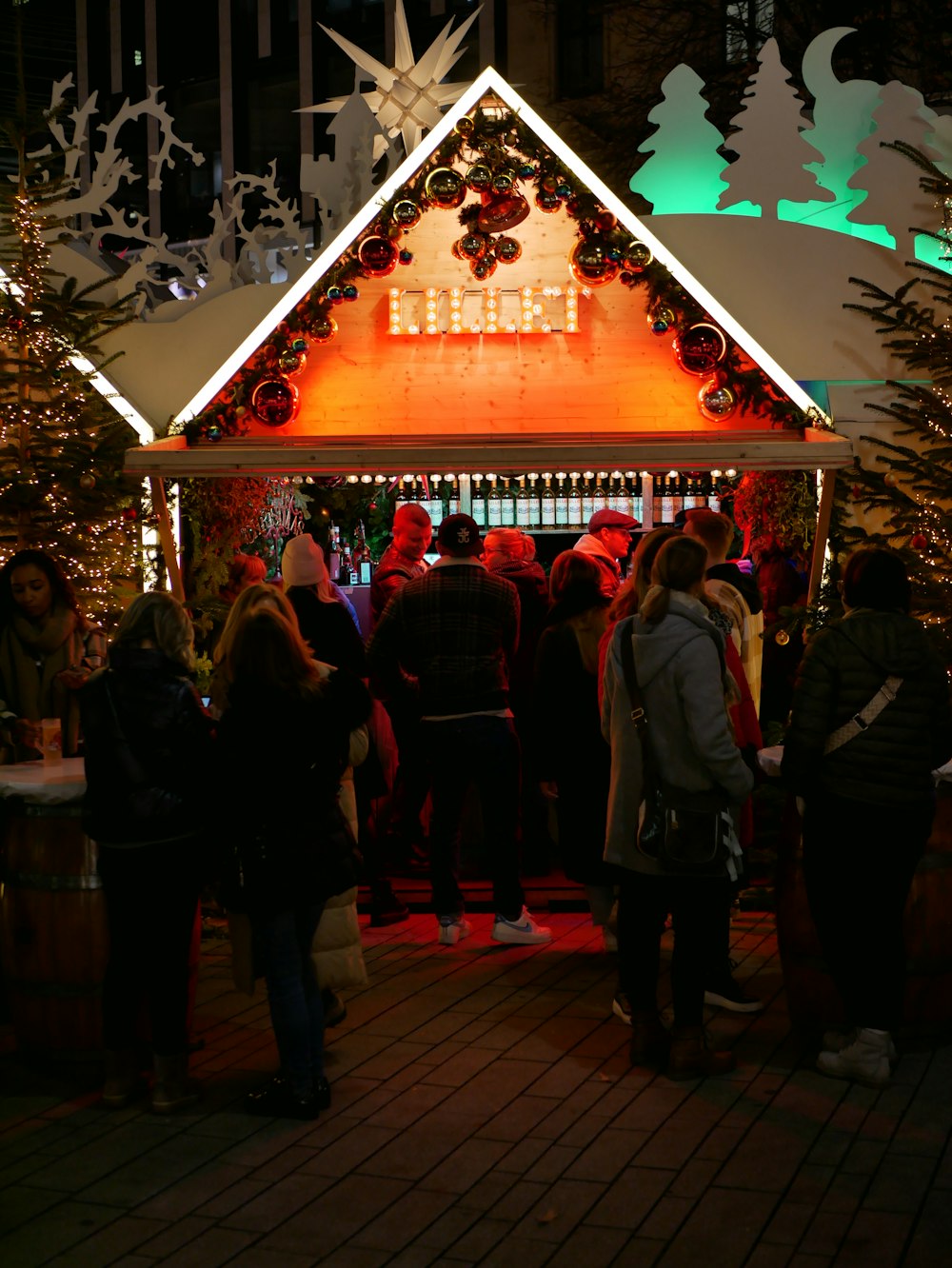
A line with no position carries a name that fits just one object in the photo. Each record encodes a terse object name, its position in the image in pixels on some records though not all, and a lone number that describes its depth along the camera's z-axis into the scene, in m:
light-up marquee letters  8.95
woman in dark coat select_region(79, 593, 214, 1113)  4.94
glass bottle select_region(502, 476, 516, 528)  10.80
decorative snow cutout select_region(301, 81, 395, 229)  8.88
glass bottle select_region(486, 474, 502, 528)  10.79
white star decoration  9.07
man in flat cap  8.16
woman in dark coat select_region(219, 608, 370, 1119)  4.79
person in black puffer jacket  5.11
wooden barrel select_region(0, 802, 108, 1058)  5.31
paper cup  5.95
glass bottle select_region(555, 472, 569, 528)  10.78
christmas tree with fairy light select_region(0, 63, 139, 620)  8.20
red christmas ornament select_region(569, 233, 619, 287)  8.77
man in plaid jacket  6.85
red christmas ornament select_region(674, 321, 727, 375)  8.79
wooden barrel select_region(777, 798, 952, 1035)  5.36
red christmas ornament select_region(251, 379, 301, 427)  8.95
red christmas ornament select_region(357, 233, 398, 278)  8.87
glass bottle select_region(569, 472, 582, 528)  10.84
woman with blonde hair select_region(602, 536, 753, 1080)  5.03
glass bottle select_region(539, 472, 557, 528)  10.84
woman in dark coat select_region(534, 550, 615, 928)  6.56
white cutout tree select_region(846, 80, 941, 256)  8.65
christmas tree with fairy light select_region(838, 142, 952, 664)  7.98
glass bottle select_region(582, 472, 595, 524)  10.55
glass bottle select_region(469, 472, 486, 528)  10.80
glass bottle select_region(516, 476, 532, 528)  10.84
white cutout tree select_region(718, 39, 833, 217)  8.95
